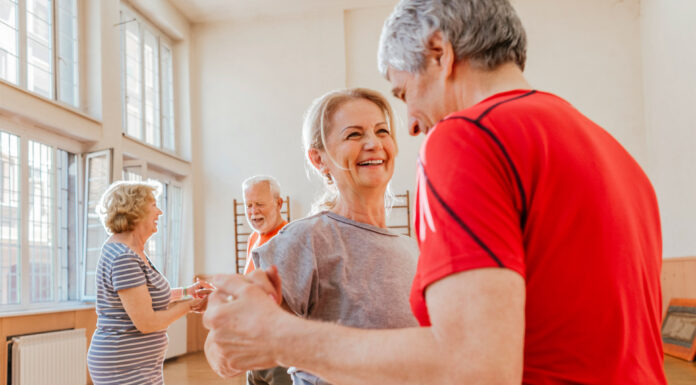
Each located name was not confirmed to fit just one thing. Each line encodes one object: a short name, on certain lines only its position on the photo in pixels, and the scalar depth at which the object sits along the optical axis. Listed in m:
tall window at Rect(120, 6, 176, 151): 7.87
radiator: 4.80
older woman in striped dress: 2.50
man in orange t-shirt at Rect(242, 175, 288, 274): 3.89
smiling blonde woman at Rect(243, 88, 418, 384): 1.26
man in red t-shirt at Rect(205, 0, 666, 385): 0.65
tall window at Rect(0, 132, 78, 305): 5.35
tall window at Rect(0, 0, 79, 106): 5.56
